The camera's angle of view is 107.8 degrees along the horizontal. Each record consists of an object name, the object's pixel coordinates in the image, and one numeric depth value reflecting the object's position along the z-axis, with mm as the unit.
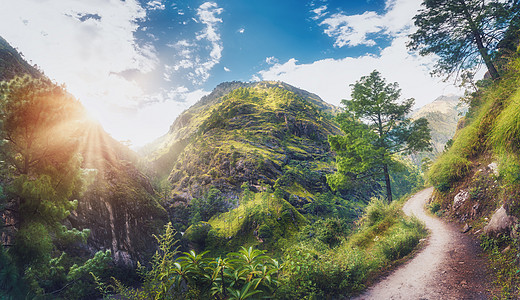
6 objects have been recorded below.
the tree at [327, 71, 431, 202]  16770
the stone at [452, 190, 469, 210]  9500
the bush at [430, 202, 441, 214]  12195
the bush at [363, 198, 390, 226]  12406
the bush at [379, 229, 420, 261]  7535
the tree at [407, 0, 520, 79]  11297
